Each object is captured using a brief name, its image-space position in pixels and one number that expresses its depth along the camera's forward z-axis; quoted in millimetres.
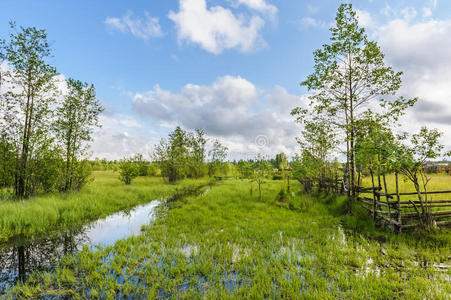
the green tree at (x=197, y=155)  47159
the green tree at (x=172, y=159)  35625
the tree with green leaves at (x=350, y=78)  12070
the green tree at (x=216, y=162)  53488
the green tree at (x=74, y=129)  16562
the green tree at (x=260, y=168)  18197
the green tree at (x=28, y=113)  13258
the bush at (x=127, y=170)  27547
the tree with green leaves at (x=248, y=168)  19222
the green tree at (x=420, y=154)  7723
